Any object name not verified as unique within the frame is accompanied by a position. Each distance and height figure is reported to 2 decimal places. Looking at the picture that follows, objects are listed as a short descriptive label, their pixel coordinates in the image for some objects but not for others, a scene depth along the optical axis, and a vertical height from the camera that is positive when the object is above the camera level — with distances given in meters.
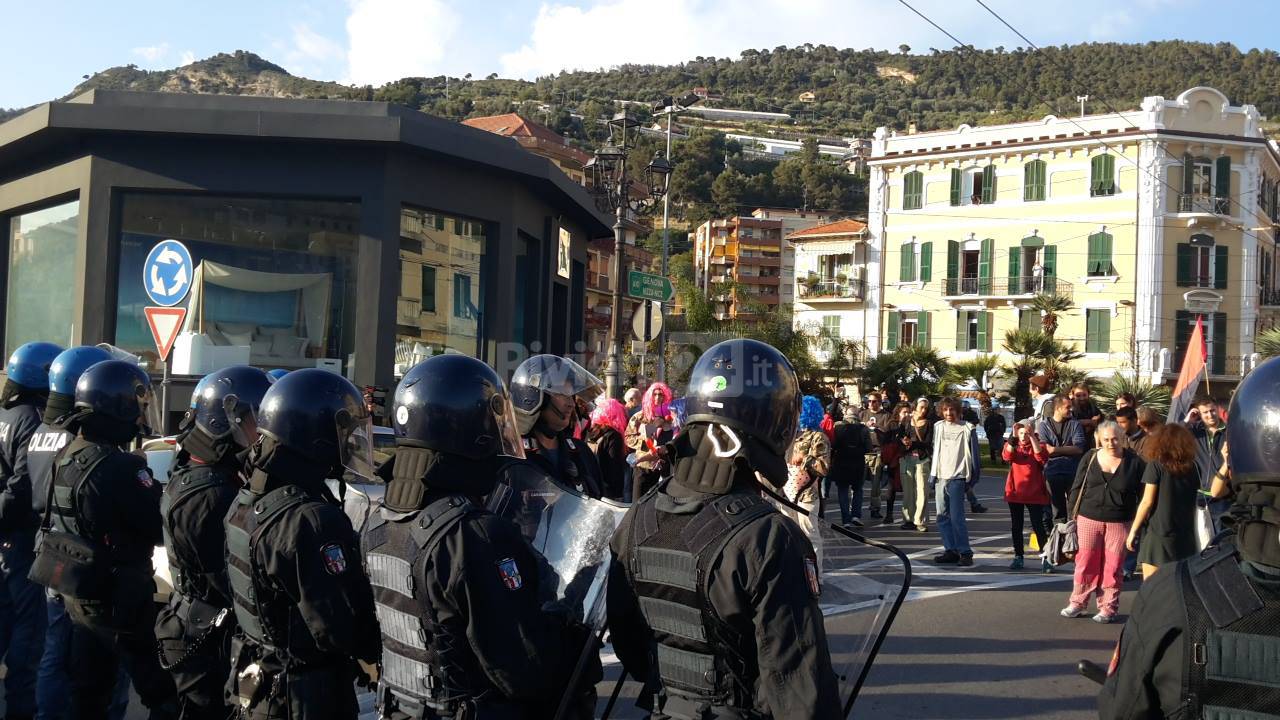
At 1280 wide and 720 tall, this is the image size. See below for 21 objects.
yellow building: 43.16 +7.48
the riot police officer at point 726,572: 2.67 -0.44
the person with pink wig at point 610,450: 9.00 -0.47
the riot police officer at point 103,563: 4.98 -0.85
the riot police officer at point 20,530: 6.08 -0.88
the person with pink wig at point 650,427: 9.45 -0.28
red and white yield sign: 10.42 +0.52
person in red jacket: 11.17 -0.70
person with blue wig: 9.33 -0.53
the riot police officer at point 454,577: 3.01 -0.52
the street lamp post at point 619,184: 18.11 +3.55
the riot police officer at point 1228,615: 2.23 -0.41
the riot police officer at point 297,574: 3.46 -0.60
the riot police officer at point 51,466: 5.29 -0.49
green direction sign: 15.88 +1.59
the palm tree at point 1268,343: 21.83 +1.53
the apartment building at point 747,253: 98.19 +13.06
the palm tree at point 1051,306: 37.47 +3.73
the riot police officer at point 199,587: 4.28 -0.80
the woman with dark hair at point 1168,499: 8.30 -0.64
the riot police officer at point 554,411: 6.33 -0.11
